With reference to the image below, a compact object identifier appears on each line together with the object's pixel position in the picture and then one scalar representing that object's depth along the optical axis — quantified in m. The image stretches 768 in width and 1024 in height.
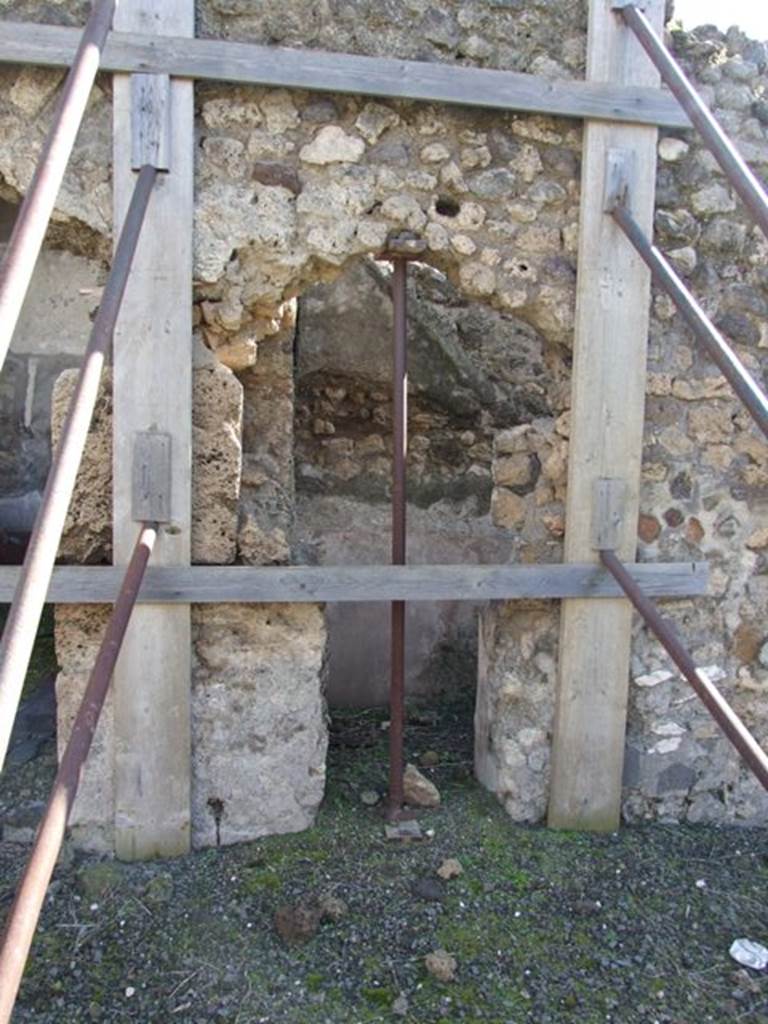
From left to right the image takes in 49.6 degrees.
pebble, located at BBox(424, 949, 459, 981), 2.55
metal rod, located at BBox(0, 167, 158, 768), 1.38
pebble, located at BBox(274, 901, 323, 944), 2.67
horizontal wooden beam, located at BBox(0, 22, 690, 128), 2.73
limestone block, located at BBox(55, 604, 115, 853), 2.96
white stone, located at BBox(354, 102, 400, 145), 2.97
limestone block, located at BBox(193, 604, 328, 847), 3.07
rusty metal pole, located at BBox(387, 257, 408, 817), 3.25
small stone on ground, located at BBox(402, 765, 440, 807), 3.41
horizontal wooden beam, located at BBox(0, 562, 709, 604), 2.86
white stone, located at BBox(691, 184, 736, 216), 3.23
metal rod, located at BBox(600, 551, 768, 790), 2.36
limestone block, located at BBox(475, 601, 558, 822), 3.30
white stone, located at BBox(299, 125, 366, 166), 2.96
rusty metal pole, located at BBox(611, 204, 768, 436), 2.53
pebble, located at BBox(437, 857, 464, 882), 3.00
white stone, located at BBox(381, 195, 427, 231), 3.02
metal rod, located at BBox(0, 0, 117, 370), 1.47
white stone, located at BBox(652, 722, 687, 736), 3.34
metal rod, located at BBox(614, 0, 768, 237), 2.35
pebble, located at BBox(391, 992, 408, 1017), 2.43
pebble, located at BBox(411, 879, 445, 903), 2.89
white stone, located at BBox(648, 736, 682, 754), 3.35
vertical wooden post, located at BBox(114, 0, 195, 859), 2.80
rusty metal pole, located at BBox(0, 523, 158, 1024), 1.37
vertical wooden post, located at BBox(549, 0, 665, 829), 3.09
